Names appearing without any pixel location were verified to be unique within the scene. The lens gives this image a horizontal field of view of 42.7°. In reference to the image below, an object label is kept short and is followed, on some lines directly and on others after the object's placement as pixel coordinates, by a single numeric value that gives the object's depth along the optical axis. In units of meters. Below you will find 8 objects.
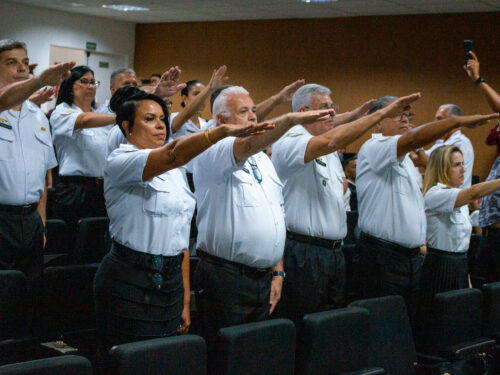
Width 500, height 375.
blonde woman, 4.04
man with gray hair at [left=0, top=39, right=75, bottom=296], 3.02
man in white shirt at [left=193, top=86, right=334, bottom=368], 2.71
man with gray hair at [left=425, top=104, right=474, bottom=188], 6.16
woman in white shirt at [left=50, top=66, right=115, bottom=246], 4.21
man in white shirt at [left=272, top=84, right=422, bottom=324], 3.23
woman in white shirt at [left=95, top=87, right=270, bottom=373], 2.37
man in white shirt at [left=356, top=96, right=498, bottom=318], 3.58
